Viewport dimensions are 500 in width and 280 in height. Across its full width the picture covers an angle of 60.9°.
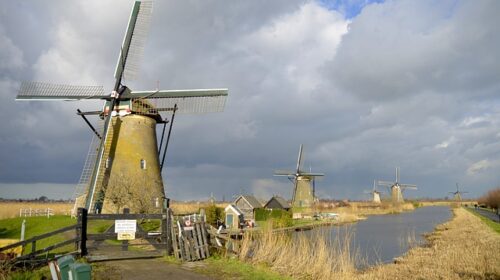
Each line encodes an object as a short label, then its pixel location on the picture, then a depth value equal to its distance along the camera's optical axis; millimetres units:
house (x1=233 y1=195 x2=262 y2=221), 38688
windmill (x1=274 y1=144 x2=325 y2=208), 58469
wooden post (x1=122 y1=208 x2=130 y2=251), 11789
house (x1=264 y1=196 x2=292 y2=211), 46456
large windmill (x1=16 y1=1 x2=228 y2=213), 21781
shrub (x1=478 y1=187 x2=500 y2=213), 53444
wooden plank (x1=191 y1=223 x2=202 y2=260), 11375
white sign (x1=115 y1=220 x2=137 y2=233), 11391
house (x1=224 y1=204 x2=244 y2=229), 27969
